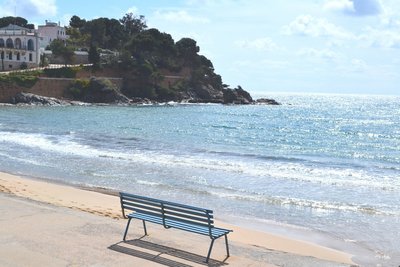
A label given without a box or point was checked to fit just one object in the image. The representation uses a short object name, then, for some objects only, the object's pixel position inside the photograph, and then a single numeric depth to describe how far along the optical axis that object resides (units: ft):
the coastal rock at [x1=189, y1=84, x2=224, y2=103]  350.64
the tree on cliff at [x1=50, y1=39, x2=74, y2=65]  305.12
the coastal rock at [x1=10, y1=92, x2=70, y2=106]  254.88
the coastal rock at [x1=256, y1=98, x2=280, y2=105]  403.09
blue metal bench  28.89
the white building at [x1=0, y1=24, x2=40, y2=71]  298.76
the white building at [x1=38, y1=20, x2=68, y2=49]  385.29
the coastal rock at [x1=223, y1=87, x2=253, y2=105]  360.48
